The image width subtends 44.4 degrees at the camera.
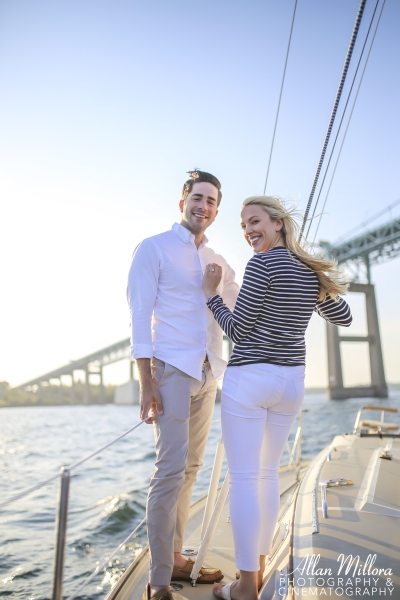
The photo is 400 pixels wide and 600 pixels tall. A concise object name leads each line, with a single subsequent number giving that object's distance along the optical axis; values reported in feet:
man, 4.64
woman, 4.23
